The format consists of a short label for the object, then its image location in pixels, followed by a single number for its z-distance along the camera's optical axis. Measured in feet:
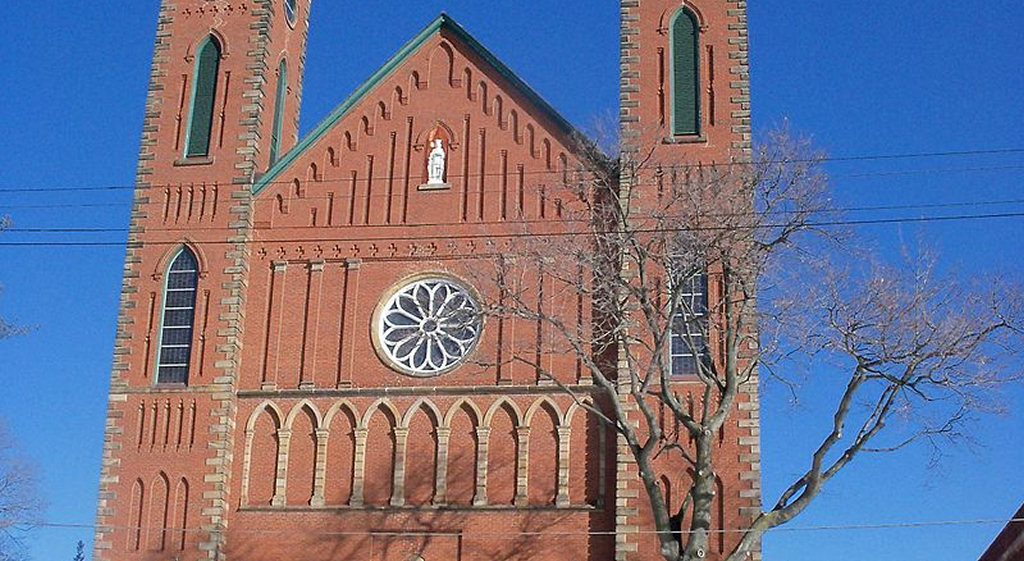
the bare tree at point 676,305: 72.69
